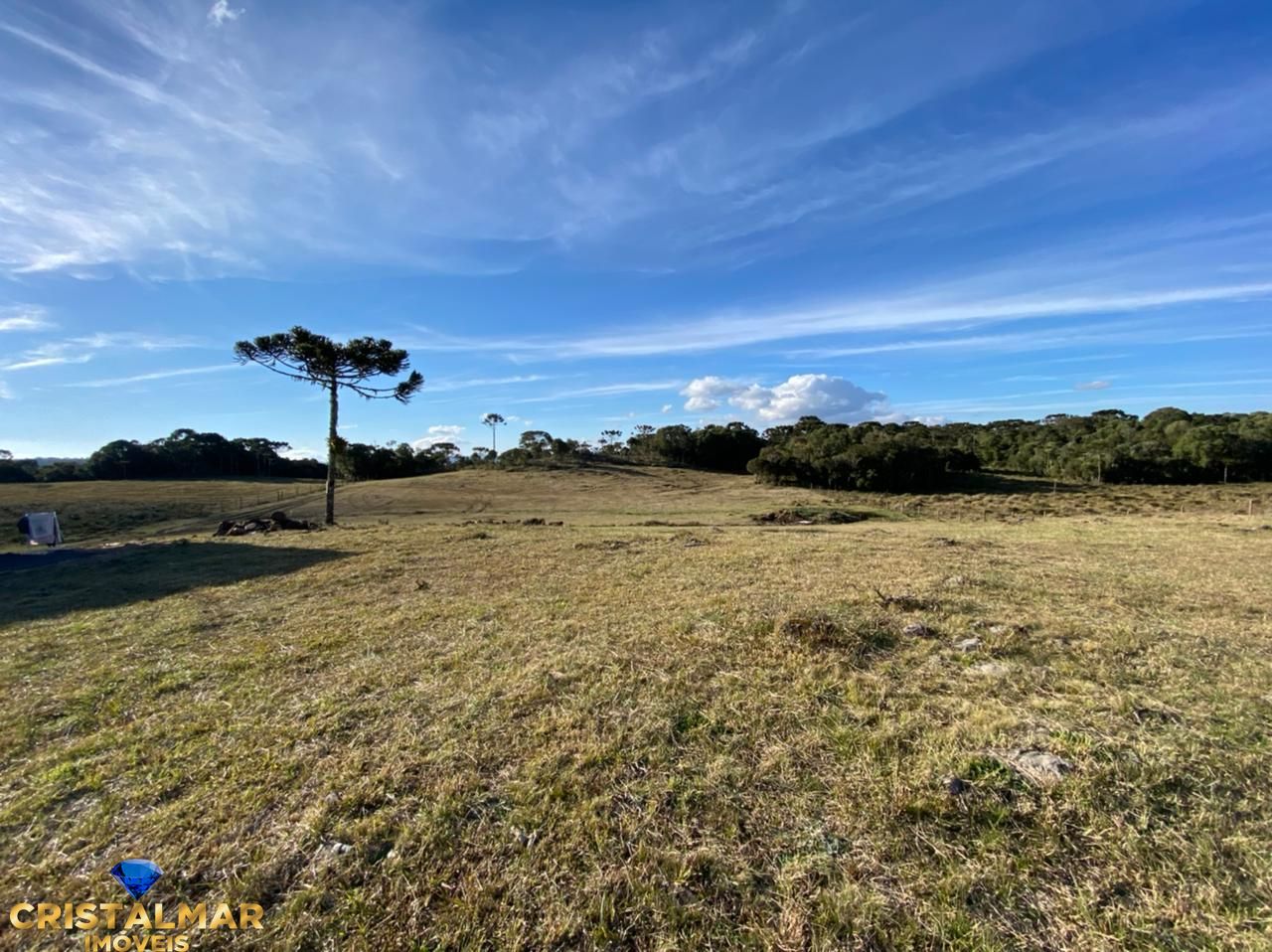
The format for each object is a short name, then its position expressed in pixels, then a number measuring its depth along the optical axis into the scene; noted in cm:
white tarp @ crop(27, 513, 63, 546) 1866
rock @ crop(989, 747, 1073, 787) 304
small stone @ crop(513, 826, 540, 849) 269
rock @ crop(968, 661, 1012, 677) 460
